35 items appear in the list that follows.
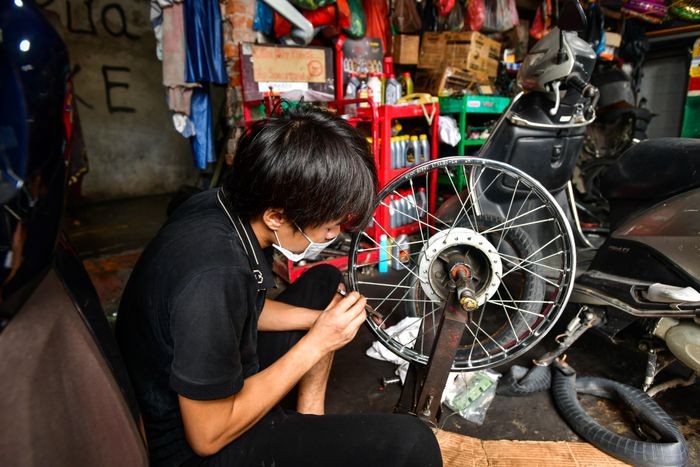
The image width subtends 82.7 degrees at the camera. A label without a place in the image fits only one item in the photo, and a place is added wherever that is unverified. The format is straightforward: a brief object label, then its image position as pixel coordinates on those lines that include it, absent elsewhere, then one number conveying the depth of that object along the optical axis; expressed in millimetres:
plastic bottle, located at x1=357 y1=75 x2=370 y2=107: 3337
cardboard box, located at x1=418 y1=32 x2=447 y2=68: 3955
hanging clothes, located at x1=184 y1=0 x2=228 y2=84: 3012
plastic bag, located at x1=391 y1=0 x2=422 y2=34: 3867
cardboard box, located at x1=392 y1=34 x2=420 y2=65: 4059
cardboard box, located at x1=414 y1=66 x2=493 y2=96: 3719
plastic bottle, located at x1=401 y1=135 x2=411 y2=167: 3145
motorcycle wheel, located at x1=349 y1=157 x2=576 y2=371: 1396
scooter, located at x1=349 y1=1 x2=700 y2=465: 1367
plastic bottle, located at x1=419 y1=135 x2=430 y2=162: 3307
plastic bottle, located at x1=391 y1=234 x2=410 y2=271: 3043
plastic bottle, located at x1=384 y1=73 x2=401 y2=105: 3684
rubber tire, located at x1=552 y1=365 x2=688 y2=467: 1288
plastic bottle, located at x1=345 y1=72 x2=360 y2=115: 3559
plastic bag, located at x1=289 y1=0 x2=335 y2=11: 2986
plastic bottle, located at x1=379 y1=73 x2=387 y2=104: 3592
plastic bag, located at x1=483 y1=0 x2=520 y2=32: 4090
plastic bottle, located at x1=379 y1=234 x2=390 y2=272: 3023
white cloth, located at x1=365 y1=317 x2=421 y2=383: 1938
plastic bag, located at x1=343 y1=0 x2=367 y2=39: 3438
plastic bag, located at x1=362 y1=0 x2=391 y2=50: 3732
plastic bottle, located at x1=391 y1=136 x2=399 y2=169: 3098
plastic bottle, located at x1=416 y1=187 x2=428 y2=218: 3338
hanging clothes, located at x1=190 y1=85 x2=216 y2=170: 3295
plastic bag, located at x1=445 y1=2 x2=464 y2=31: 4102
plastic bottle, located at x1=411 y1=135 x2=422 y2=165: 3245
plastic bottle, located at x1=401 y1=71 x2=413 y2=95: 3996
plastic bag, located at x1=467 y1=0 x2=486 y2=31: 3980
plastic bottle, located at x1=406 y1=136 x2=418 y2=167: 3240
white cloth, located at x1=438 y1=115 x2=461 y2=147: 3295
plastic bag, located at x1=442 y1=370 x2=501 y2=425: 1615
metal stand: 1133
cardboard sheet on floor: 1363
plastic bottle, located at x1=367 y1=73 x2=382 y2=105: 3490
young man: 755
